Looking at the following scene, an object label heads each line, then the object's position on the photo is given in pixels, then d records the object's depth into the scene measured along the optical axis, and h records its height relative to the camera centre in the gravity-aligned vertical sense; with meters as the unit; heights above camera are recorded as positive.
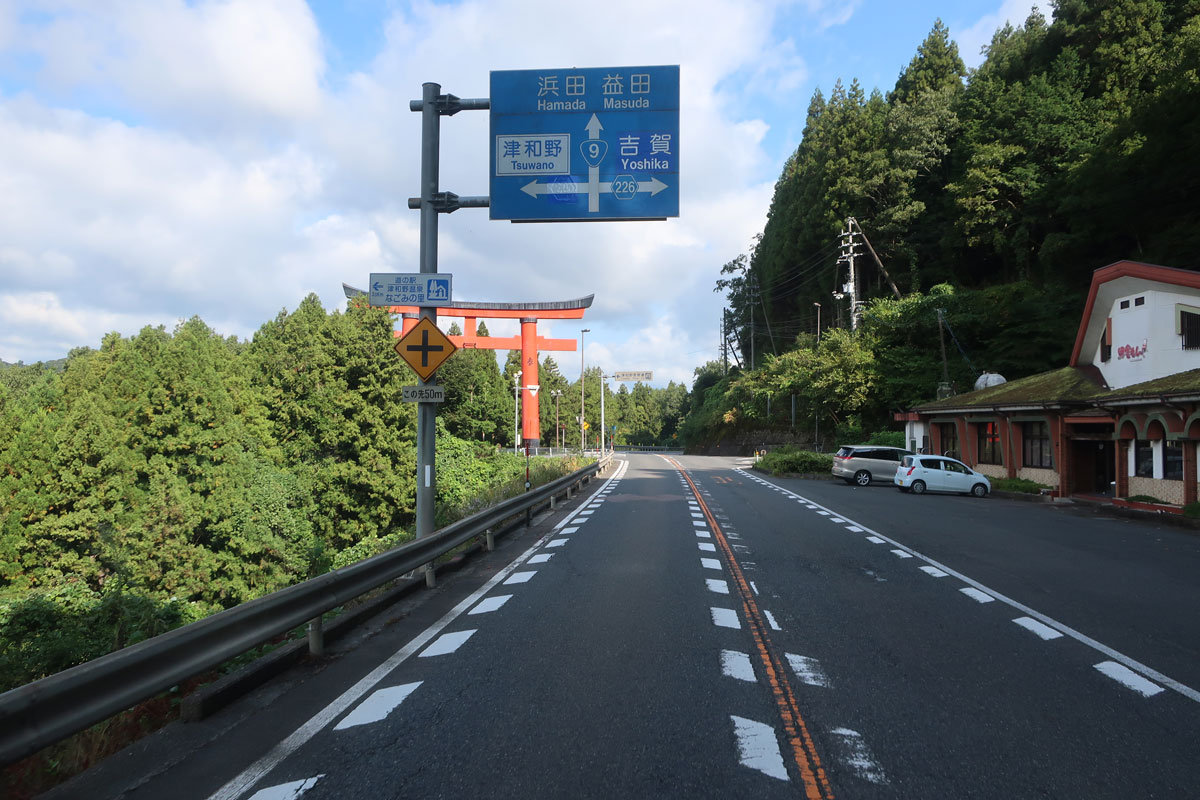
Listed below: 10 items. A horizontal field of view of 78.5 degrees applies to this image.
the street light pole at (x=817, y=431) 55.72 -0.56
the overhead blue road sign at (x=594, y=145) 9.83 +3.75
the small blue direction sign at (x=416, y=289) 9.91 +1.82
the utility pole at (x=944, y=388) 38.41 +1.93
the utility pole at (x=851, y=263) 50.28 +11.30
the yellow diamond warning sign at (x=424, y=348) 9.73 +0.99
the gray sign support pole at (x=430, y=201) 10.09 +3.05
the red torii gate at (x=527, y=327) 48.31 +6.56
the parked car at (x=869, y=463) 30.70 -1.63
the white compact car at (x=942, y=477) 26.20 -1.87
